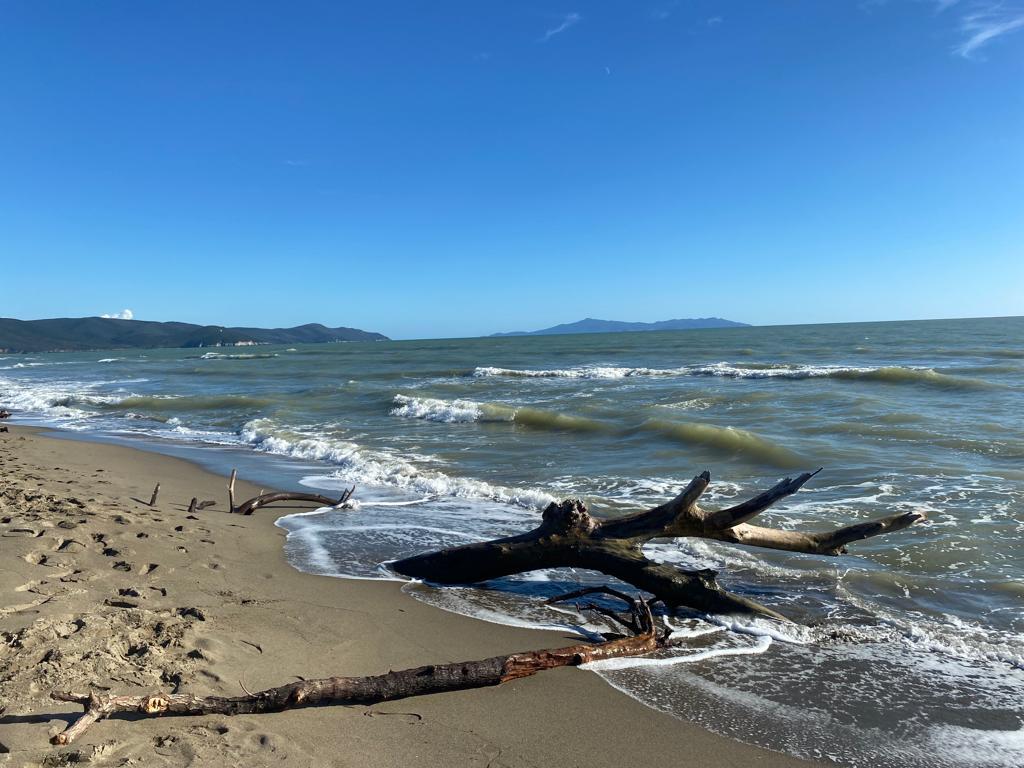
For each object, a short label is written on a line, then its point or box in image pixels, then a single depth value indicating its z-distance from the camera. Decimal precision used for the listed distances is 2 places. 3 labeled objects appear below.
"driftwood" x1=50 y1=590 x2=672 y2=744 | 2.85
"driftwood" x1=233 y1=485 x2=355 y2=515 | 8.08
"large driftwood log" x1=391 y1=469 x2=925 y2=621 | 4.72
